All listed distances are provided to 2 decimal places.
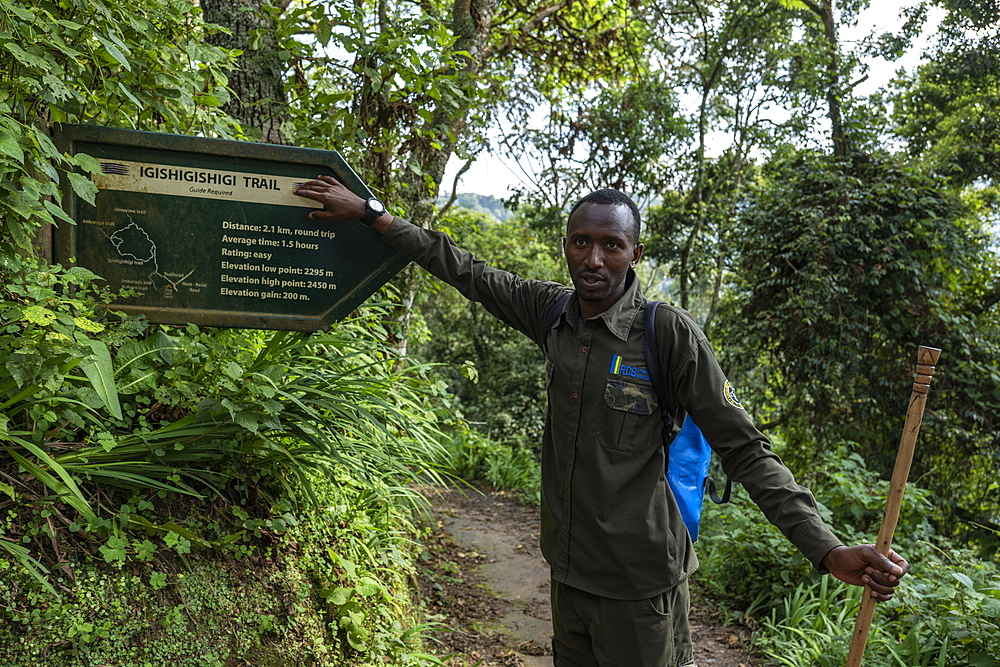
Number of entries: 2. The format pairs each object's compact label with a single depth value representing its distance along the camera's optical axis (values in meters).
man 2.18
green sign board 2.79
